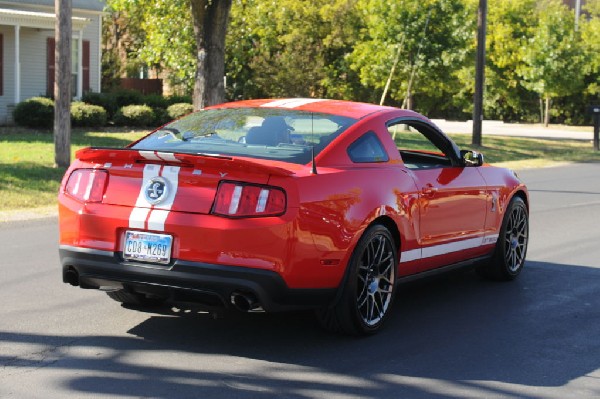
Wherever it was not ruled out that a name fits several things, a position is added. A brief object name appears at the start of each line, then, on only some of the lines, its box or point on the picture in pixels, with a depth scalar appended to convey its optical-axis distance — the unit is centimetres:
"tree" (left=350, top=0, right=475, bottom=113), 3247
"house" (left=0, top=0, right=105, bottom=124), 3019
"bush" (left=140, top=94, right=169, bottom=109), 3198
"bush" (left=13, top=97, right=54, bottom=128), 2719
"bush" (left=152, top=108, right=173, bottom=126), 3027
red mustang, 597
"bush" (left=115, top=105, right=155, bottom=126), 2922
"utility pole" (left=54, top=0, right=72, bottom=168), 1739
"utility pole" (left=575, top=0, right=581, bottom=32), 4966
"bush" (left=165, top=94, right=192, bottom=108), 3284
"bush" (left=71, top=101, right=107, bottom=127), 2783
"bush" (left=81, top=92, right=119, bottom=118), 3041
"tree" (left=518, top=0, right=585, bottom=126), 4509
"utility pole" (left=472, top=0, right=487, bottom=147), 2759
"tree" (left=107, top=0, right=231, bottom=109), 2036
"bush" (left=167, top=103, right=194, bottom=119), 3066
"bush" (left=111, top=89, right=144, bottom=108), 3144
